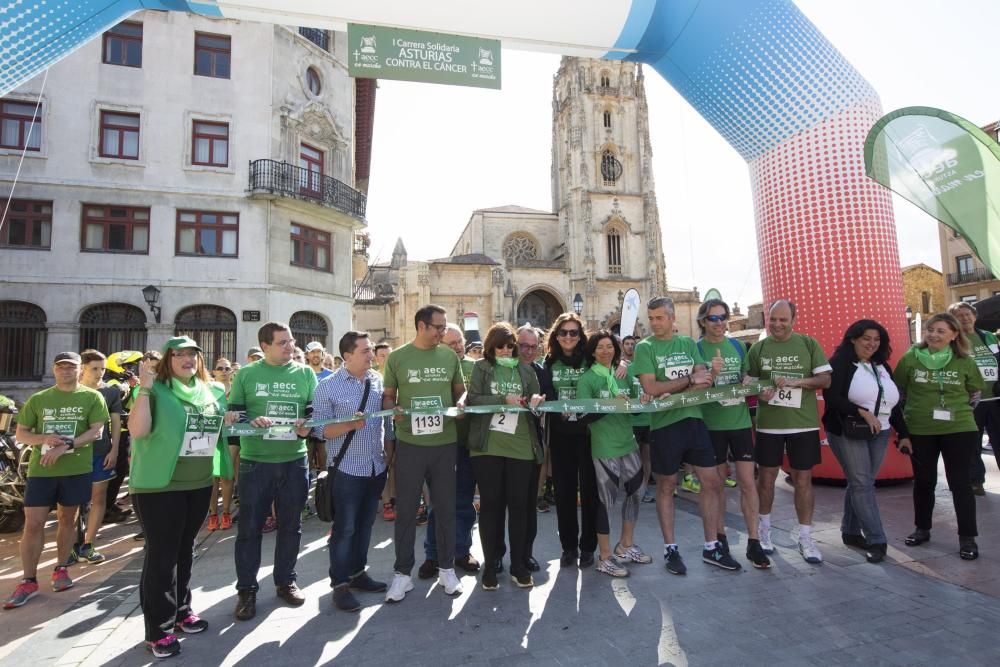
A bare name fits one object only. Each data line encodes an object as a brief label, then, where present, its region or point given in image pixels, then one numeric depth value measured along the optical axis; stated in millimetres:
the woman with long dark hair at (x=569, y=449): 4582
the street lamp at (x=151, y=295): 14688
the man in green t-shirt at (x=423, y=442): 4168
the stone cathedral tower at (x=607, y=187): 47719
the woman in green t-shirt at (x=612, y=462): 4461
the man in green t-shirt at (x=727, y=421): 4566
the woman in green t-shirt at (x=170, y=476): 3359
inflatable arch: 6863
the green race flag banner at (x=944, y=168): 5133
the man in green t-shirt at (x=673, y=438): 4496
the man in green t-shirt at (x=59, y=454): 4449
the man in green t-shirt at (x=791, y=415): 4660
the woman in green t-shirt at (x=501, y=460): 4254
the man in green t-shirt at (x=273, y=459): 3953
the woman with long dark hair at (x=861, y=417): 4680
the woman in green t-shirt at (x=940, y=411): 4855
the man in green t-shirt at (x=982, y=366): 5930
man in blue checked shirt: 4043
